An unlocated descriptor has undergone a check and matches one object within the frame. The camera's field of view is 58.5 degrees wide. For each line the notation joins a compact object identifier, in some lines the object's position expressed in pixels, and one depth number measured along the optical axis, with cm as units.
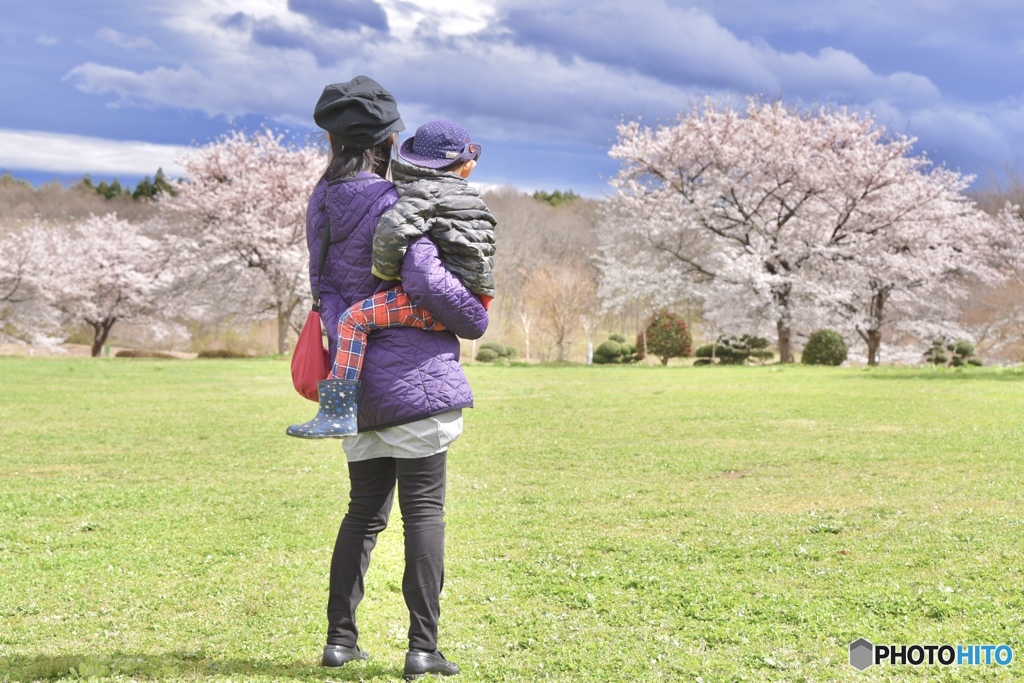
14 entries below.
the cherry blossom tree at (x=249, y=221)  3278
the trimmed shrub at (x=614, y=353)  3209
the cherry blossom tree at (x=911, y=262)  2852
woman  326
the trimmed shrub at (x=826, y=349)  2558
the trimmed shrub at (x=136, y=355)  3280
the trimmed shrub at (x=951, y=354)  2931
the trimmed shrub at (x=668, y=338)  2873
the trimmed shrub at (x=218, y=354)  3234
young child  318
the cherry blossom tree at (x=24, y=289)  3459
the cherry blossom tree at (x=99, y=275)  3494
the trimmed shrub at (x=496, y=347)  3386
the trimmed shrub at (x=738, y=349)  2958
